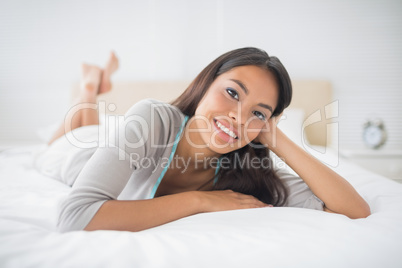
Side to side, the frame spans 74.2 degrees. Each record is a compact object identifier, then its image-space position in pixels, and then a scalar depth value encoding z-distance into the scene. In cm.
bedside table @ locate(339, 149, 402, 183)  218
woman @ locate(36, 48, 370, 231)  67
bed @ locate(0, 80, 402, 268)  49
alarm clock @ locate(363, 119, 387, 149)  230
